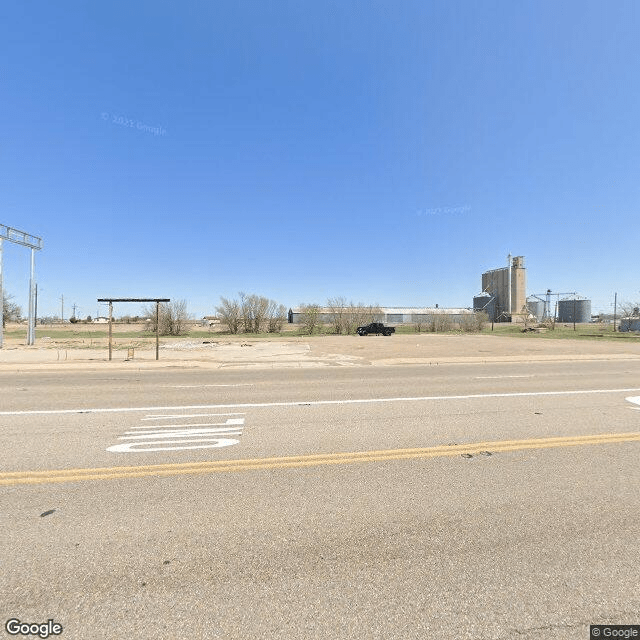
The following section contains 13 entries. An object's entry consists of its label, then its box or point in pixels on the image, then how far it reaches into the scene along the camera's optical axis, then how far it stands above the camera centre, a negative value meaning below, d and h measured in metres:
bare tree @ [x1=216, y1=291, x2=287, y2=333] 49.06 +0.80
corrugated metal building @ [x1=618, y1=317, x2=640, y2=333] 49.39 +0.50
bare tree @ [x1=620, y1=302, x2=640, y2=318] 57.94 +3.14
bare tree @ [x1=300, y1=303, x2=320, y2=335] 47.47 +0.69
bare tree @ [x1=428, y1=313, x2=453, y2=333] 54.81 +0.00
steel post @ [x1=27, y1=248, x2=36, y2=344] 24.02 +1.29
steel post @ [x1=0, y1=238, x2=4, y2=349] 21.23 +1.38
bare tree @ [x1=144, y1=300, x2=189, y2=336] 45.19 -0.07
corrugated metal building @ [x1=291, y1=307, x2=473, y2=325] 93.25 +3.12
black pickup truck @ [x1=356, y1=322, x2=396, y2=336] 41.25 -0.84
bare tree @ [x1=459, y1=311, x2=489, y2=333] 54.00 +0.27
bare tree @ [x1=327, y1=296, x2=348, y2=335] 49.03 +0.79
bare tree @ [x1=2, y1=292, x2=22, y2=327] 65.09 +1.08
